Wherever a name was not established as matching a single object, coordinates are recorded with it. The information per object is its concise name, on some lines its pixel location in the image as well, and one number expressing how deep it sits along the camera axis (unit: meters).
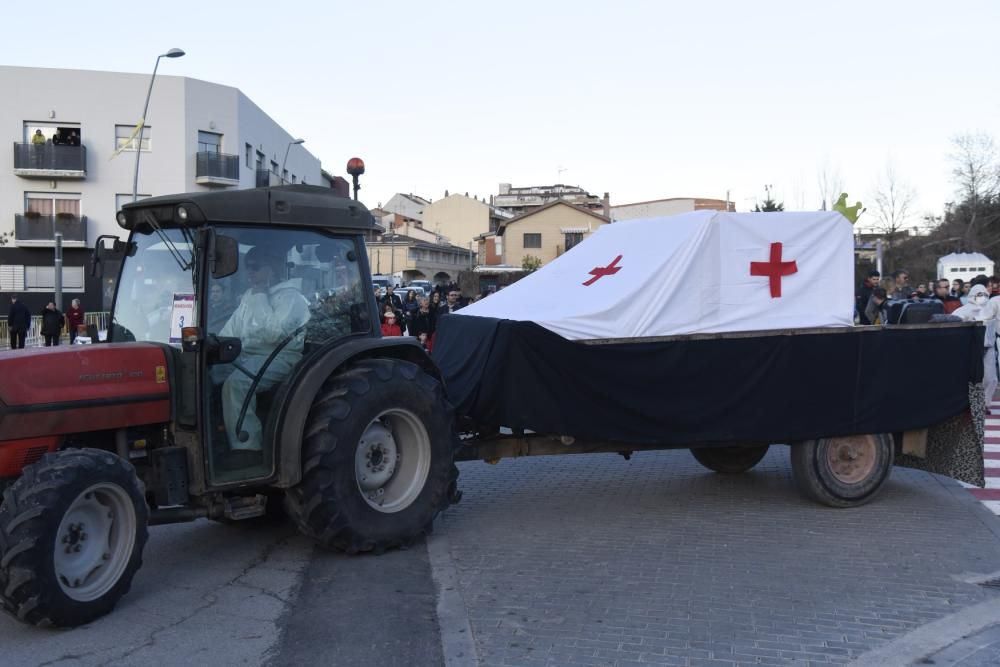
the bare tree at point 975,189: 54.47
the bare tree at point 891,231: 46.38
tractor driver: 5.92
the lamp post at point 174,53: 29.05
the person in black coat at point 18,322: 26.78
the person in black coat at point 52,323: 25.80
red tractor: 5.00
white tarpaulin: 7.39
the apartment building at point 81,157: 42.06
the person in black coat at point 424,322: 17.39
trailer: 7.03
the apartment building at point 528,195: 104.25
